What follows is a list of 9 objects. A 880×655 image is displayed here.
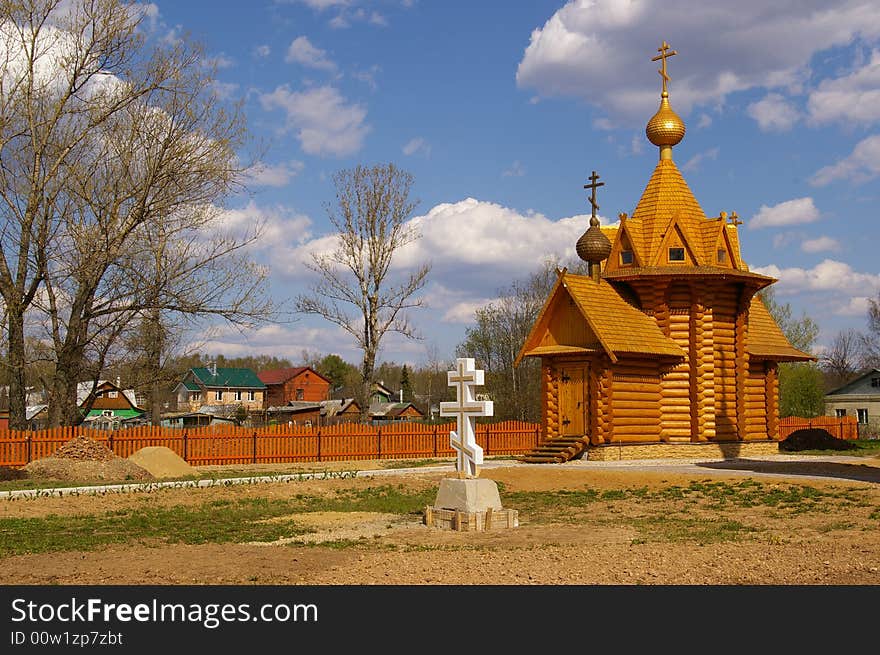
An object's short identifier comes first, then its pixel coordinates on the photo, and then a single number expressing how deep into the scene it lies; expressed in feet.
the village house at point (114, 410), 245.04
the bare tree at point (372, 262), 132.57
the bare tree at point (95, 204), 83.71
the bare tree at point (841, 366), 297.94
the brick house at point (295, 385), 297.53
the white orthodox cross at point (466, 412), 46.80
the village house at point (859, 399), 201.87
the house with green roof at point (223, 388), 279.49
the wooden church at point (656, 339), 86.48
